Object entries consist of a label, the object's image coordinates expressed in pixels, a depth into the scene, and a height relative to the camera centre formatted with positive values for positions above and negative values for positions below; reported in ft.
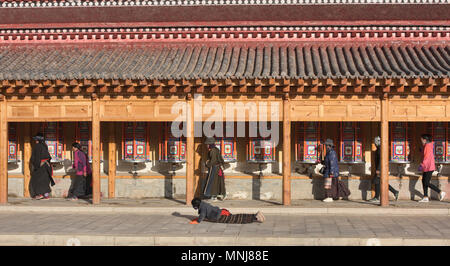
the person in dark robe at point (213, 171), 45.06 -2.99
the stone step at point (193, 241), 30.78 -6.17
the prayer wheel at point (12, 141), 49.83 -0.52
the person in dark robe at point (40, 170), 46.85 -2.99
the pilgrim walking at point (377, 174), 44.37 -3.20
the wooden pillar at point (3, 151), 44.42 -1.25
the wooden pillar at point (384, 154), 41.96 -1.47
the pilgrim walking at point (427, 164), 43.98 -2.35
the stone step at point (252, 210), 40.73 -5.79
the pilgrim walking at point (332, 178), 45.01 -3.62
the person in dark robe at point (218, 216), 35.94 -5.54
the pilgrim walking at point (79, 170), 46.83 -3.01
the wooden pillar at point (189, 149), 43.04 -1.07
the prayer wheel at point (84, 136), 49.26 -0.01
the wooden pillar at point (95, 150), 43.68 -1.16
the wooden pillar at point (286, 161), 42.68 -2.04
